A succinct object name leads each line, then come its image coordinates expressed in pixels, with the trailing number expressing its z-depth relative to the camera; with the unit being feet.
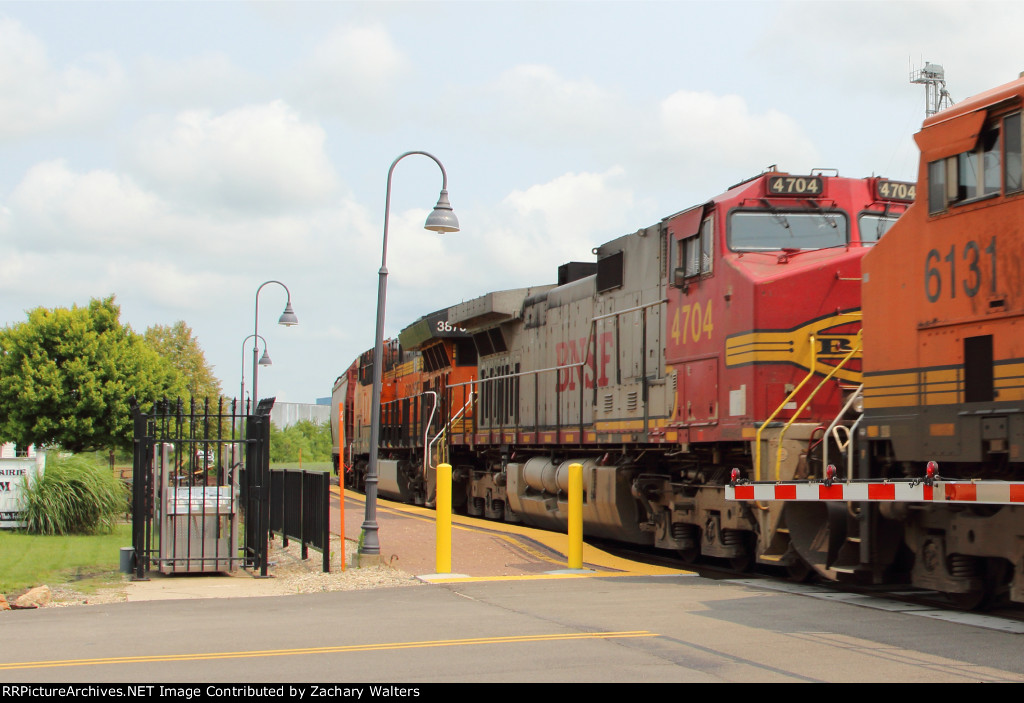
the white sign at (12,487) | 61.26
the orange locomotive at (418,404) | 76.74
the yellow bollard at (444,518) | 42.75
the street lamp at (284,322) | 104.47
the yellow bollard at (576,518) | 43.88
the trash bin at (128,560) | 43.14
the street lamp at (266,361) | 122.32
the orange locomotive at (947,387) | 27.43
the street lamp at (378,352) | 45.68
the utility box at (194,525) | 43.31
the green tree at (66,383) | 114.42
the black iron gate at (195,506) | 41.96
